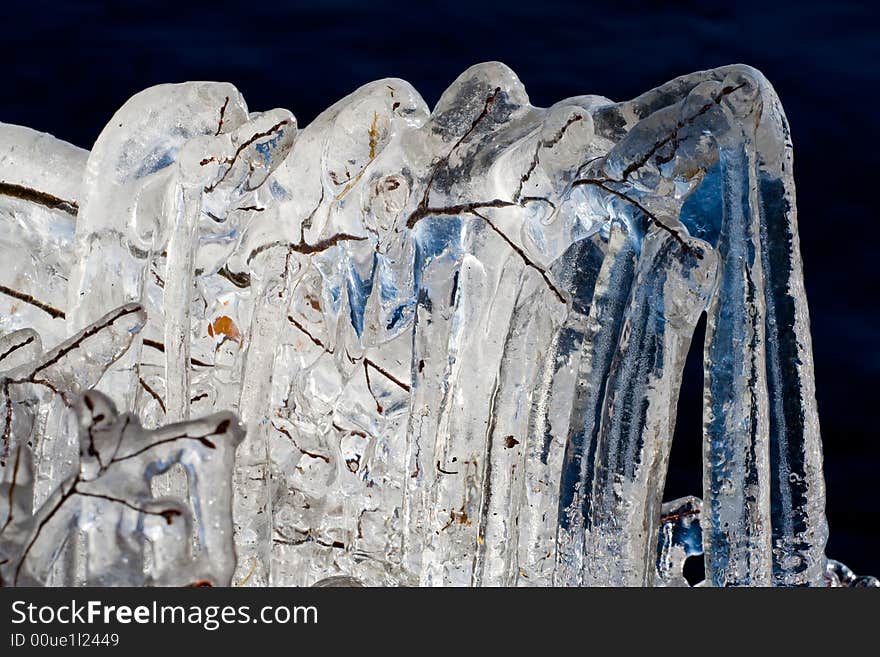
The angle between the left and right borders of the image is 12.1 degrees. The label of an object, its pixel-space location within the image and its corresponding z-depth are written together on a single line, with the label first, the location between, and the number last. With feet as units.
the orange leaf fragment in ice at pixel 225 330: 7.96
